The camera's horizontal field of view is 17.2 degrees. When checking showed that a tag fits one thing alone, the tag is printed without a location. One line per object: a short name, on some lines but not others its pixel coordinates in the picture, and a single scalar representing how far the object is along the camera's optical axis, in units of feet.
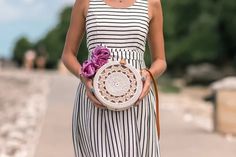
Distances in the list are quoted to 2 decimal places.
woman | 12.78
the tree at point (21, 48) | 449.31
